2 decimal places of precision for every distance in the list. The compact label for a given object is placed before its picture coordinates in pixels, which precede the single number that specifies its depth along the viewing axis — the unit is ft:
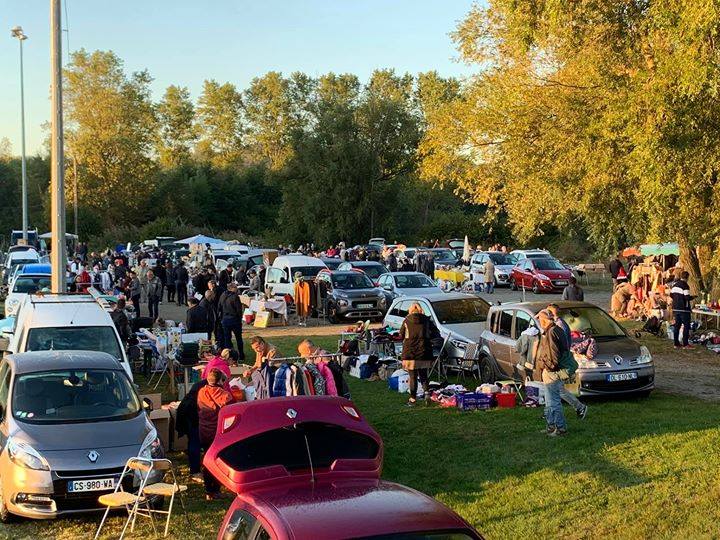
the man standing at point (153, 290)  90.68
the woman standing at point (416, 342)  46.44
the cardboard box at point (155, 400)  40.34
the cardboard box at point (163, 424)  38.38
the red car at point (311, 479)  15.31
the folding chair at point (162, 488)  27.89
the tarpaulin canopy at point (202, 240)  171.22
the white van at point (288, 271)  98.03
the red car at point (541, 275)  119.55
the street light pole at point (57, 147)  58.29
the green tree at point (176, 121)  347.77
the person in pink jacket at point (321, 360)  36.99
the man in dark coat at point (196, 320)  62.13
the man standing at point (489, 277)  120.47
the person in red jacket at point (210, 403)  33.37
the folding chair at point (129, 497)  27.50
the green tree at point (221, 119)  349.00
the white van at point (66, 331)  44.75
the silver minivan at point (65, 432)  29.14
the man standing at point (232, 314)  63.98
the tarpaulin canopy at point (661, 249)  97.76
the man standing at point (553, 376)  38.73
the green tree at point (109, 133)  243.81
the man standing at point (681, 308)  65.98
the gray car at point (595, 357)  45.60
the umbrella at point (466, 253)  137.80
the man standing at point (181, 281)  106.32
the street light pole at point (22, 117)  154.92
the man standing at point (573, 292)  72.69
